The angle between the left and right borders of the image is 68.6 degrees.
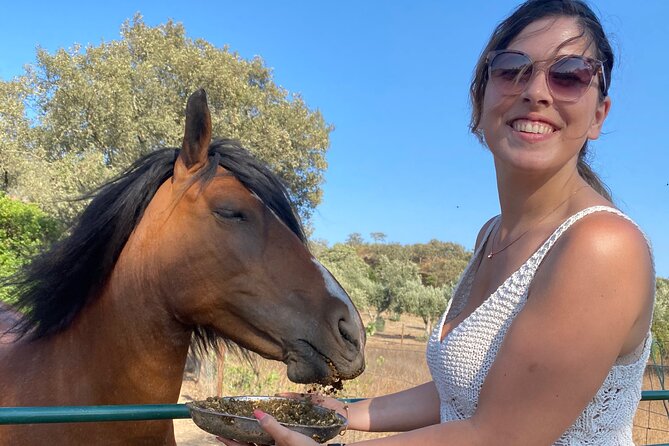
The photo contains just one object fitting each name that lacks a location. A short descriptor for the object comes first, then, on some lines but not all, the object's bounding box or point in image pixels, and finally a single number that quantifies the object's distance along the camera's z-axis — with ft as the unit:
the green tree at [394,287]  122.93
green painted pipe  4.25
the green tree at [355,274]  89.74
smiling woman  3.10
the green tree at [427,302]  115.44
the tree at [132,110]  42.39
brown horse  6.45
